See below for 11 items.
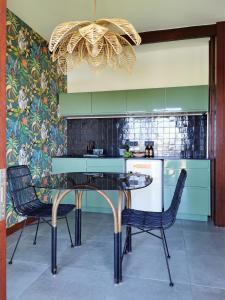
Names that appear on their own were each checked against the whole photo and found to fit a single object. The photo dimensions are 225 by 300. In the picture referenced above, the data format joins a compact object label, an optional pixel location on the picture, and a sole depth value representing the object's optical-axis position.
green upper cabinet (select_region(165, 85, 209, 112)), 3.64
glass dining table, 1.93
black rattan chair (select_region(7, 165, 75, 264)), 2.37
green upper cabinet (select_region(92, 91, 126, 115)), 3.97
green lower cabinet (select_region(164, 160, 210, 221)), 3.52
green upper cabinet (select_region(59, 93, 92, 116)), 4.14
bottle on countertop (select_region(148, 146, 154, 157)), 4.02
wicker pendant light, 1.92
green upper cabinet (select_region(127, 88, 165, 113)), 3.80
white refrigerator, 3.60
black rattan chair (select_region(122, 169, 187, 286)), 2.00
